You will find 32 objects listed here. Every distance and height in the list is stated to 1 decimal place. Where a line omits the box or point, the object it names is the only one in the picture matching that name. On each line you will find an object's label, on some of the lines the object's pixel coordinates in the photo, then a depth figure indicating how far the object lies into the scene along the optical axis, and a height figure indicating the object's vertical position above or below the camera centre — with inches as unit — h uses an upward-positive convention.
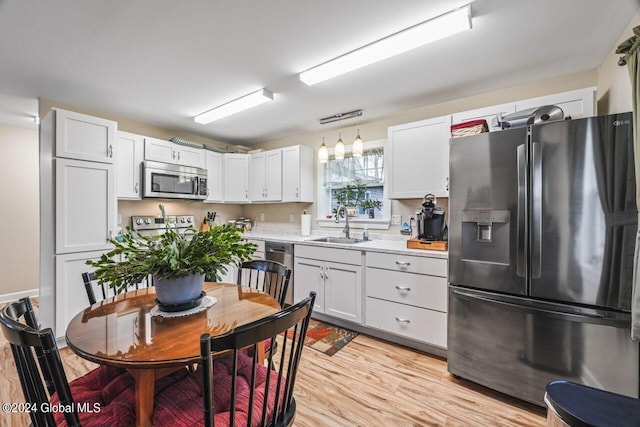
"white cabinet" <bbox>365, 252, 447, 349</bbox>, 89.6 -28.3
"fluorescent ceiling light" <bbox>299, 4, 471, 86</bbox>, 65.1 +45.4
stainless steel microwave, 131.0 +16.5
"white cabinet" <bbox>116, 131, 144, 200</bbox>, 124.2 +22.8
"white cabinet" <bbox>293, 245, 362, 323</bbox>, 108.6 -27.1
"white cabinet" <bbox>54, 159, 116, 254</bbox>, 99.5 +3.3
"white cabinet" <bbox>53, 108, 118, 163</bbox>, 99.7 +29.4
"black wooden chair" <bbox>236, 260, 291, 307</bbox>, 70.4 -15.3
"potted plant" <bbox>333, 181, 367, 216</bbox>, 138.2 +9.2
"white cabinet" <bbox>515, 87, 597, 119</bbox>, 81.8 +34.3
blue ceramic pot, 51.6 -14.2
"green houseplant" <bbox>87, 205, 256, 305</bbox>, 49.5 -8.6
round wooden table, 37.7 -19.2
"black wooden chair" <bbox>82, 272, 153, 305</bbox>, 64.7 -17.0
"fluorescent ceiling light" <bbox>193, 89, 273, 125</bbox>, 107.2 +46.2
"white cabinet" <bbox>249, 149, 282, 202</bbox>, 156.6 +22.0
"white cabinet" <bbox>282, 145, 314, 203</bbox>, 148.2 +22.1
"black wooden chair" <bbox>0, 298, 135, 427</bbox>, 31.6 -23.3
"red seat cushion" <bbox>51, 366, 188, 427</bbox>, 39.0 -28.7
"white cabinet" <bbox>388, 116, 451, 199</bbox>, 104.3 +22.2
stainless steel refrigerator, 60.3 -10.2
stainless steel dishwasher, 128.7 -18.8
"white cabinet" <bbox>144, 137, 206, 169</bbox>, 134.0 +31.6
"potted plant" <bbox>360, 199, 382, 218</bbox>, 135.0 +4.5
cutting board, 93.9 -10.6
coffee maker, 101.4 -3.2
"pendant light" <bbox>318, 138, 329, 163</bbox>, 132.3 +28.9
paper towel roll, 151.6 -5.9
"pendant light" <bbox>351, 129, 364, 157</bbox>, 120.2 +29.3
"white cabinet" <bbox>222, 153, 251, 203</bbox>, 167.0 +22.5
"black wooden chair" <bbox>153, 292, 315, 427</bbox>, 30.4 -28.0
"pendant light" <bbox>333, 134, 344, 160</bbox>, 122.7 +28.7
